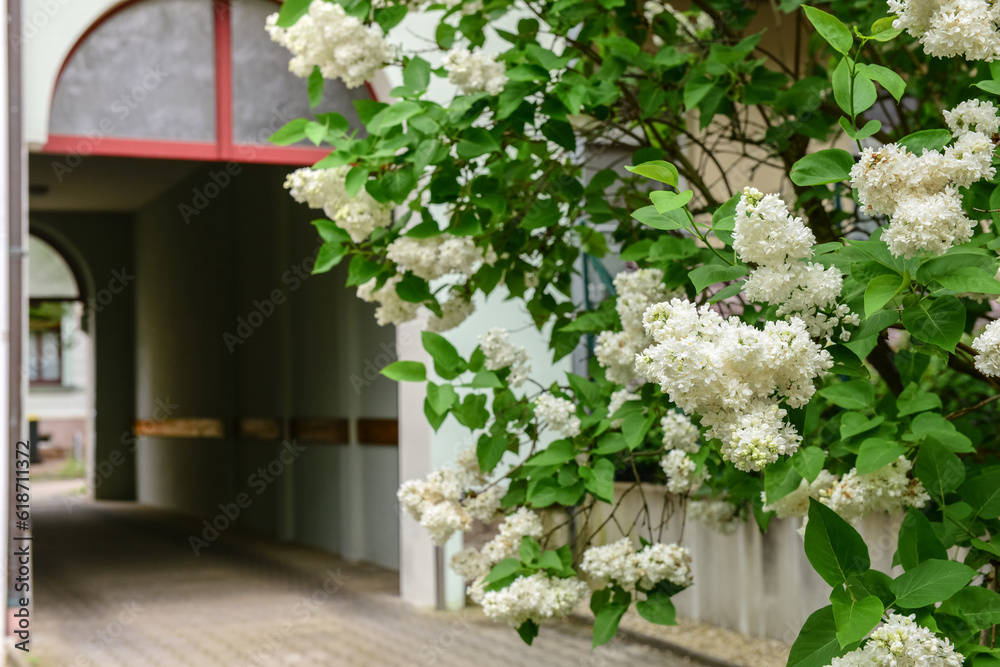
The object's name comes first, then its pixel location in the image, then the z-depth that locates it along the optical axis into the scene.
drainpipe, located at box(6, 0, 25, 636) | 5.73
